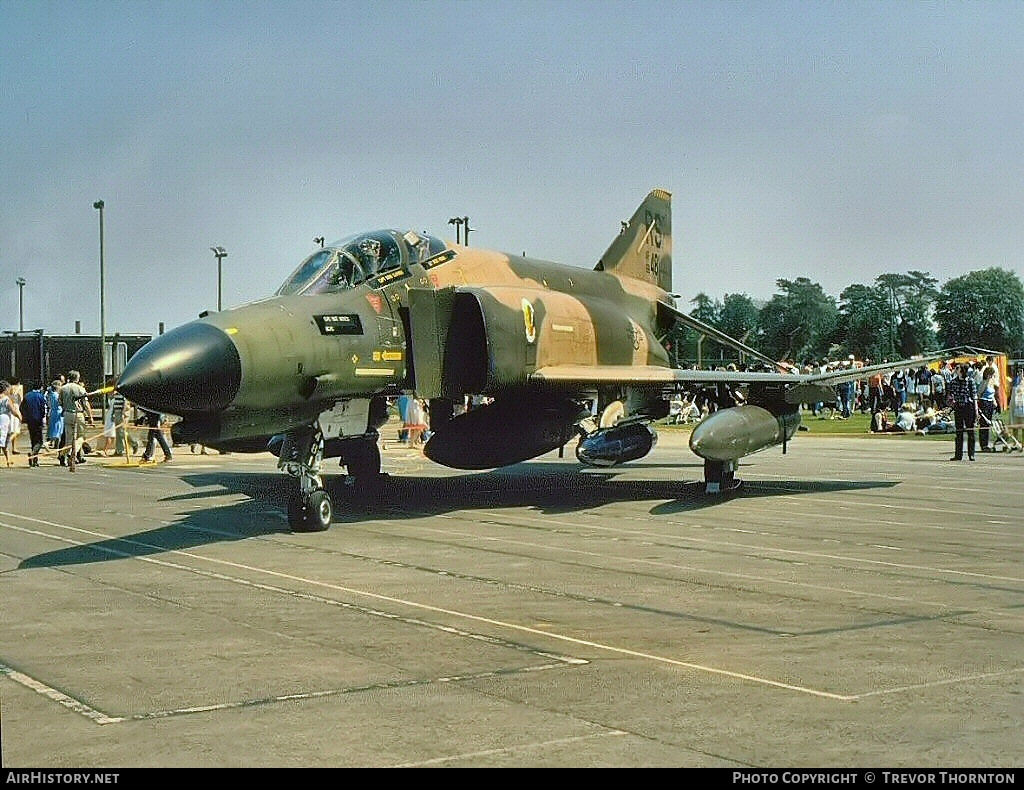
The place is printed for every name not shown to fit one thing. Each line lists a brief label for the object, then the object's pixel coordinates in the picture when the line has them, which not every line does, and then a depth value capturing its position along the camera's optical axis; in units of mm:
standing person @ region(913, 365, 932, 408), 43750
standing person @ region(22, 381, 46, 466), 29438
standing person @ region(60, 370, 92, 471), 27672
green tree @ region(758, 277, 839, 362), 126938
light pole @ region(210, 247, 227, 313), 44969
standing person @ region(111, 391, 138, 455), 28581
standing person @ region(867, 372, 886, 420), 37628
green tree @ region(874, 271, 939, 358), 116938
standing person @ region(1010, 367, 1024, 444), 28562
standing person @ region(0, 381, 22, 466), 28402
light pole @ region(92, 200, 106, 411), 46656
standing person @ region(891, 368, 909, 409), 39406
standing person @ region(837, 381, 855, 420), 44156
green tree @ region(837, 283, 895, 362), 117312
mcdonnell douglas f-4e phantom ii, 12961
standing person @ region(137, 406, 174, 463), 27766
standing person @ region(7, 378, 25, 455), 29844
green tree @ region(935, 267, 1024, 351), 117500
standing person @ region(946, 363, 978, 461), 24906
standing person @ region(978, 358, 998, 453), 26766
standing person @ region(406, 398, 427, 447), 33000
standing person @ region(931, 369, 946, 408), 40656
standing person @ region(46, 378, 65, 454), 31266
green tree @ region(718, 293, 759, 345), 139625
